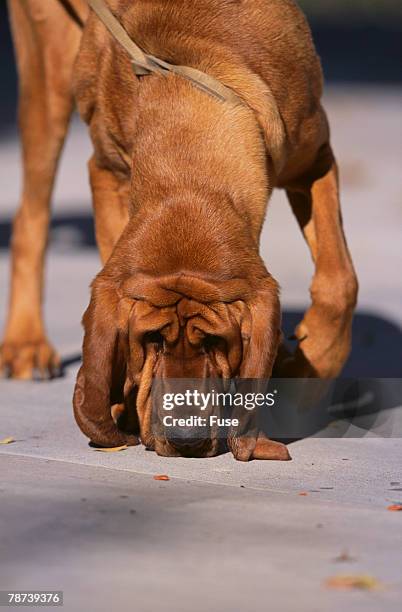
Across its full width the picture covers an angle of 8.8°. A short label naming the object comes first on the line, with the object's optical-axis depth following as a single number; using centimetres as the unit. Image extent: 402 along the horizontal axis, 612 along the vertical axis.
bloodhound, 714
